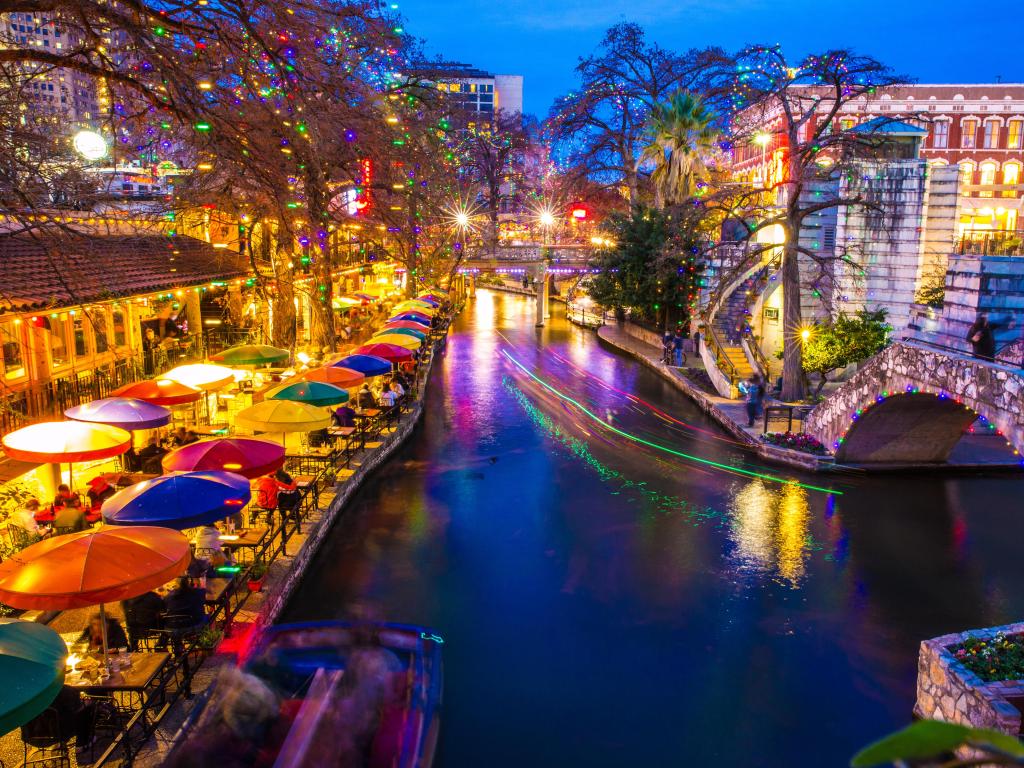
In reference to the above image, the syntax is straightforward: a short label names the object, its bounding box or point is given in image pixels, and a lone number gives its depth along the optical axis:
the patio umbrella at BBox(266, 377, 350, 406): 18.27
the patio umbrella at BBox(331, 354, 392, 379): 23.03
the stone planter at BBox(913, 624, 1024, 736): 8.91
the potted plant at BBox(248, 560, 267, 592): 12.57
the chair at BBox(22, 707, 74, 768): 8.12
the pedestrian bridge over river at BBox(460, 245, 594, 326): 55.22
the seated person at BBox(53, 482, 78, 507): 13.74
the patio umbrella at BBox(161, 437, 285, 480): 13.79
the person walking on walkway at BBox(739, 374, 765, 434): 25.62
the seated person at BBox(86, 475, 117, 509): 14.80
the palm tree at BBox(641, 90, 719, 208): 45.78
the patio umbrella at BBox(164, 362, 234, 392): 19.00
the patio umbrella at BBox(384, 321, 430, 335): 33.48
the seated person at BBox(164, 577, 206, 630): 10.40
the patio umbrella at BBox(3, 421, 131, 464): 12.94
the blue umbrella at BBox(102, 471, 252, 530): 11.27
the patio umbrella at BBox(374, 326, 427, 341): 30.83
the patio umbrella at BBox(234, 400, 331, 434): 16.84
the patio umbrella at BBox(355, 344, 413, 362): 26.03
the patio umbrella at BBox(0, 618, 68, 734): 6.42
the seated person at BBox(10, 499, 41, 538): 12.84
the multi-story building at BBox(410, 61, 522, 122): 147.75
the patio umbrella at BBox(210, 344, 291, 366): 22.12
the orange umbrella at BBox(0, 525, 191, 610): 8.58
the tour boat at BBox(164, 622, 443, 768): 7.85
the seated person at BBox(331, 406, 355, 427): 22.20
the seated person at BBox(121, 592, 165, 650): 10.31
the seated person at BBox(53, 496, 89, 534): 12.69
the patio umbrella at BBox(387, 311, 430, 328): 36.81
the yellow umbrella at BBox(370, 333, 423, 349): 28.98
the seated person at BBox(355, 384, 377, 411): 25.17
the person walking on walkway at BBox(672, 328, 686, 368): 37.78
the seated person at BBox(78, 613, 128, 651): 10.05
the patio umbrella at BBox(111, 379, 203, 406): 17.42
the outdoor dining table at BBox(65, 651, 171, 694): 8.79
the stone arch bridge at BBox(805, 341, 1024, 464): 14.90
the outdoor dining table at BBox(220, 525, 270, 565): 13.40
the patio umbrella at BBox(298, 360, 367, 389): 21.34
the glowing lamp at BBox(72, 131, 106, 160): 23.12
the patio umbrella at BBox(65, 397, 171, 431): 15.09
